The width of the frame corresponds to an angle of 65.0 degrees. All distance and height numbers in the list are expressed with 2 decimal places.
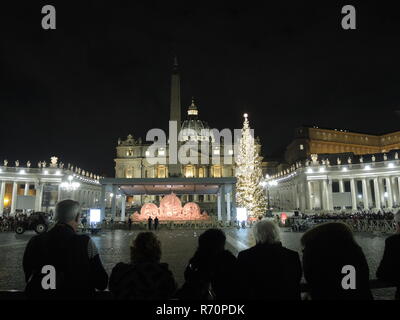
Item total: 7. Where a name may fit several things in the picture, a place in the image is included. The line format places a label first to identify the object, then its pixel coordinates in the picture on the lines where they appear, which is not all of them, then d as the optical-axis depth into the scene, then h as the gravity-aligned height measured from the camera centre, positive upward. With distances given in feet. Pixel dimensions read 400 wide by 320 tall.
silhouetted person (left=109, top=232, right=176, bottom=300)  11.36 -2.34
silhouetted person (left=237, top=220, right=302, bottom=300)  11.75 -2.22
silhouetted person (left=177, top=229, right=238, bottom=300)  12.51 -2.37
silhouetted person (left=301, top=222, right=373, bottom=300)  11.37 -1.83
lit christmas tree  133.39 +15.76
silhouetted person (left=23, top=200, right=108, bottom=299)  11.80 -1.87
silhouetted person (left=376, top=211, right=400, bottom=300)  12.98 -2.06
